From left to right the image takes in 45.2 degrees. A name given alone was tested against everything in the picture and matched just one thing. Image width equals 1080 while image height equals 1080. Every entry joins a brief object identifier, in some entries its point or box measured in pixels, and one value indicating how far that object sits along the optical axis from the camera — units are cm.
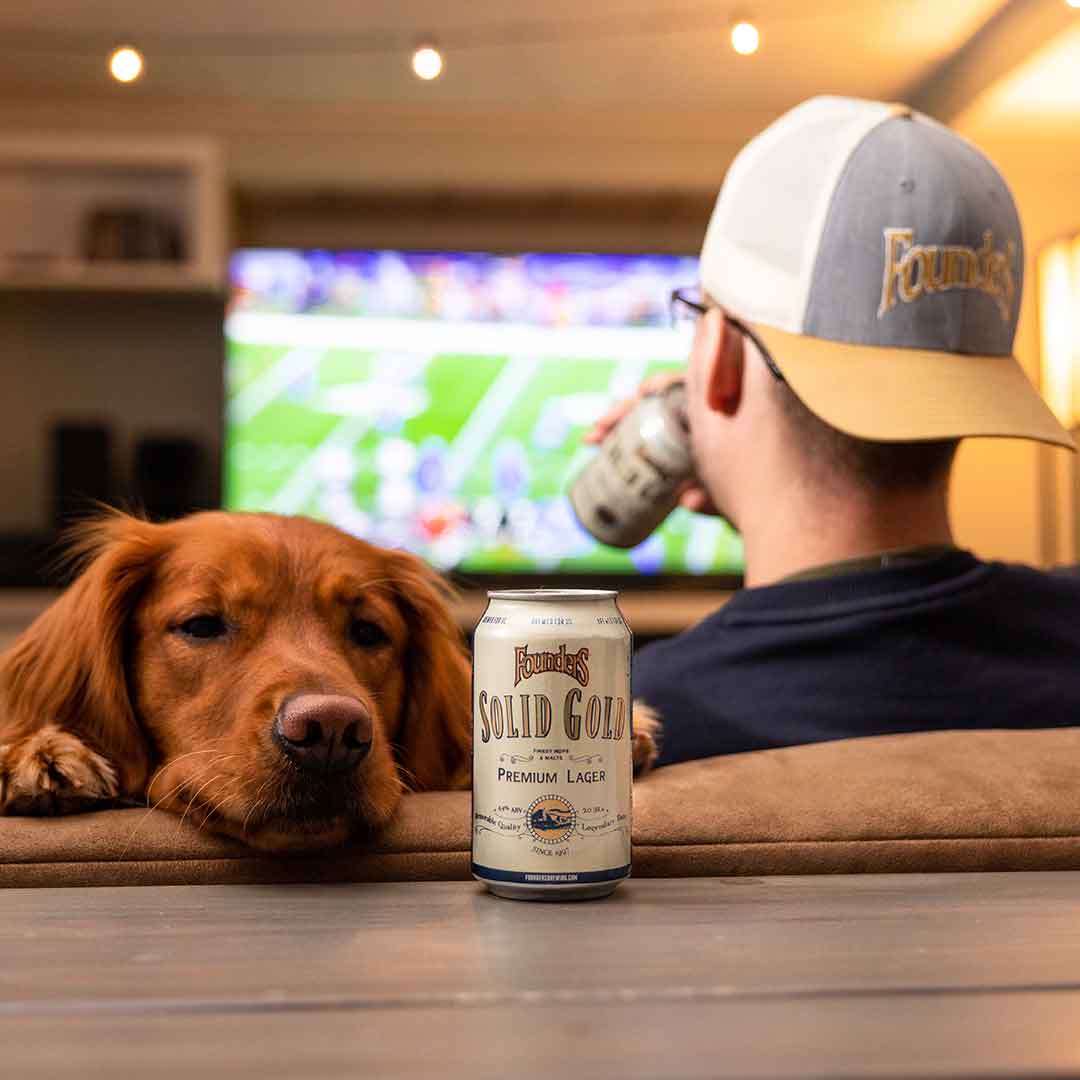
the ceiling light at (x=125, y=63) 430
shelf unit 507
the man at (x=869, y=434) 136
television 534
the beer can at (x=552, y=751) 83
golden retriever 115
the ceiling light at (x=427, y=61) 441
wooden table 53
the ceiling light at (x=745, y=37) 432
